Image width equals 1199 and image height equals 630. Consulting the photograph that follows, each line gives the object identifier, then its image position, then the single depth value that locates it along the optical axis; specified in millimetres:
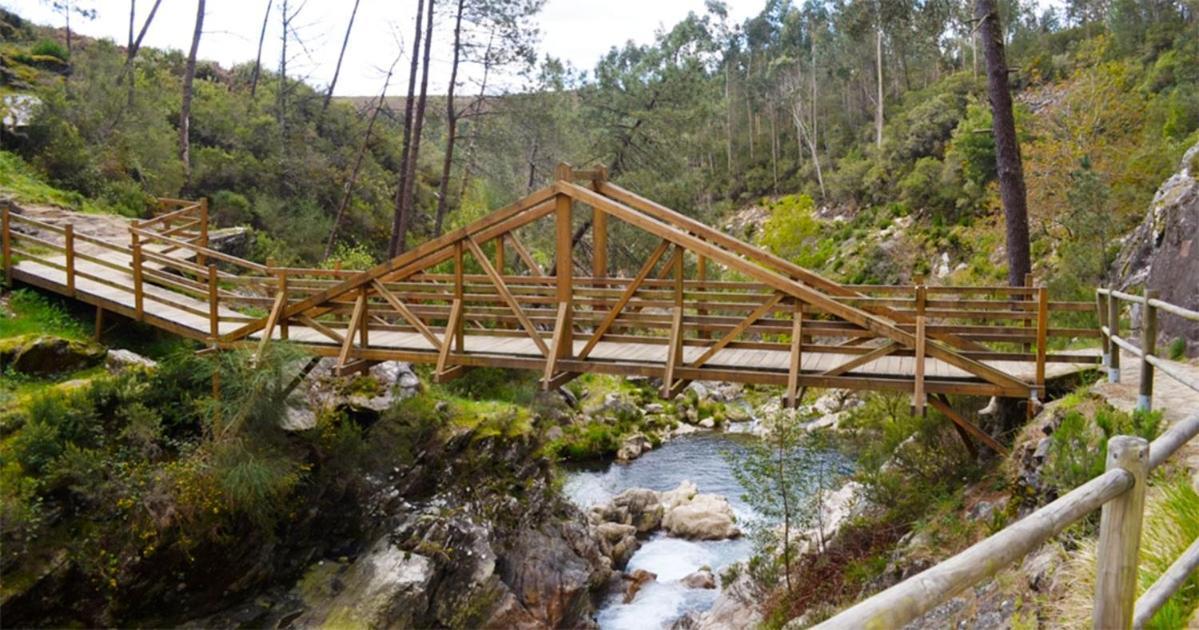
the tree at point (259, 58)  29341
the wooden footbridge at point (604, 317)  7840
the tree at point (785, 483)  9898
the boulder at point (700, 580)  13141
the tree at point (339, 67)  28775
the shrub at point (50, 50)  23094
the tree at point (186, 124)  20422
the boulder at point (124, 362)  10195
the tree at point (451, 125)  18562
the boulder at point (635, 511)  15609
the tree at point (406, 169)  17391
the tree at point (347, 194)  20719
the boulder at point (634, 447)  19609
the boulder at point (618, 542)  14027
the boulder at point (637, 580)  12938
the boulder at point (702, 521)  15078
